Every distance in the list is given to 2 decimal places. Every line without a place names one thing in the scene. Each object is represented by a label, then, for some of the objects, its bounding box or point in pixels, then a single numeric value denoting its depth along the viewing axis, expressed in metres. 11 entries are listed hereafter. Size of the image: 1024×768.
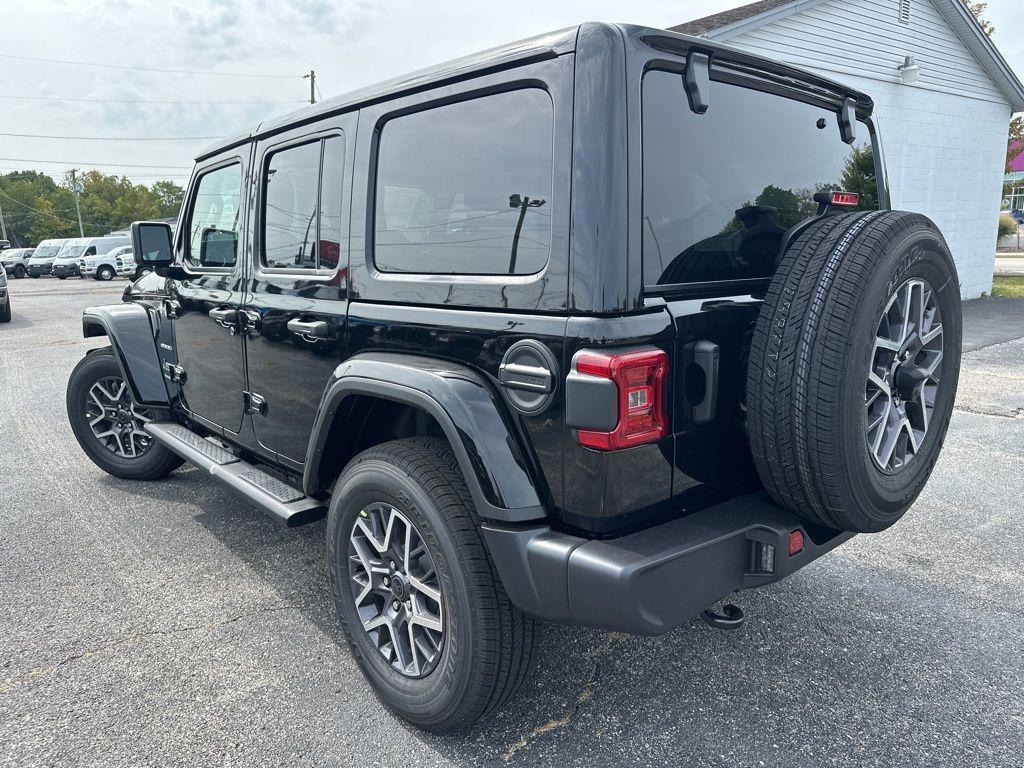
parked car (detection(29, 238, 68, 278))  35.34
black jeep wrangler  1.90
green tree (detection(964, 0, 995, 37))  21.47
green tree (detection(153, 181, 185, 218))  99.62
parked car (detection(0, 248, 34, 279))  36.28
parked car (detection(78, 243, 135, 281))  31.34
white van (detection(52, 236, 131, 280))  32.75
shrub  33.81
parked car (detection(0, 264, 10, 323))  14.52
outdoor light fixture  12.58
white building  11.42
